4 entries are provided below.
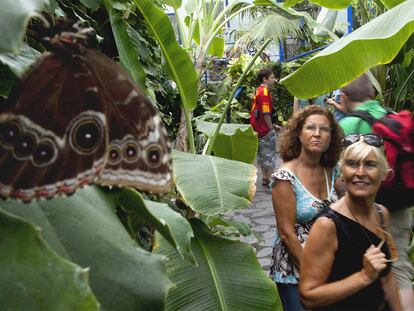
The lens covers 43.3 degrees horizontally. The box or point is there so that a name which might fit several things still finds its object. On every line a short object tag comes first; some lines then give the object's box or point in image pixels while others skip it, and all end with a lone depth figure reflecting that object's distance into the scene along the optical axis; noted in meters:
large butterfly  0.79
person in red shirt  7.01
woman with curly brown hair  2.82
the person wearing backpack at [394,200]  2.43
